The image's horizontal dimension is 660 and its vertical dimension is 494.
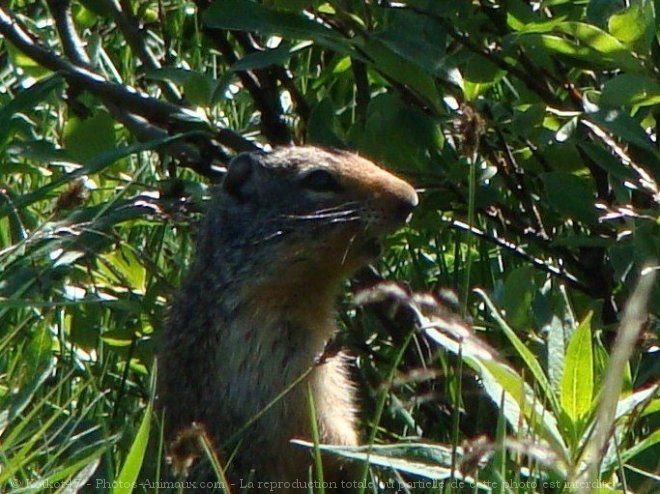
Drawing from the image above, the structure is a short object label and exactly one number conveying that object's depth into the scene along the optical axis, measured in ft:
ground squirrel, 18.90
